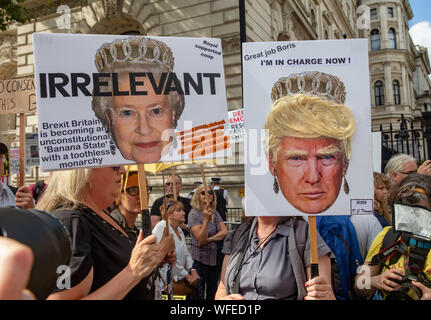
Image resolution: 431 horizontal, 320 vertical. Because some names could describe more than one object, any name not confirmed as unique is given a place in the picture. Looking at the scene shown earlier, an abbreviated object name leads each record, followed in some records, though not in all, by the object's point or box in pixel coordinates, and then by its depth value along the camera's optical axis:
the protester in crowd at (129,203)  3.23
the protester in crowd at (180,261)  4.42
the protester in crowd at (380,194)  3.75
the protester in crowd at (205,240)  5.45
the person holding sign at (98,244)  2.00
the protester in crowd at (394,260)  2.36
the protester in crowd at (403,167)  4.55
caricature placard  2.52
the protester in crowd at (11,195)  3.42
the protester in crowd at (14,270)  0.74
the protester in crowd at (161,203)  5.06
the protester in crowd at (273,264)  2.36
